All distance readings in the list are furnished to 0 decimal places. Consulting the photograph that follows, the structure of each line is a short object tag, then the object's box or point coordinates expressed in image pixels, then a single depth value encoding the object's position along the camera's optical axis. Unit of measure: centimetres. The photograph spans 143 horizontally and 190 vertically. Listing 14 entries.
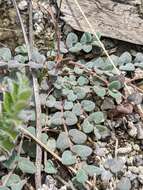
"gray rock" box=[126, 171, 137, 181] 28
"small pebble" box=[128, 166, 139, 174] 28
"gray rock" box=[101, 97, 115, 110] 30
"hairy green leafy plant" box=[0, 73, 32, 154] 18
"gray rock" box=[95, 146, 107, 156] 28
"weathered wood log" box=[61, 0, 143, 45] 33
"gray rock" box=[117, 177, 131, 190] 27
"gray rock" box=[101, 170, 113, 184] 27
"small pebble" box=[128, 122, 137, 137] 29
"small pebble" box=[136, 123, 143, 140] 29
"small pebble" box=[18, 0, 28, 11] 34
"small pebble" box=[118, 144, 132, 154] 29
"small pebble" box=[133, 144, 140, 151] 29
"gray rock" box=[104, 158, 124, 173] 27
